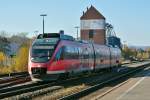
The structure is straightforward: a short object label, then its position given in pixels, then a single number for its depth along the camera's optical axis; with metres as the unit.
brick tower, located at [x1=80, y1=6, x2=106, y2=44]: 128.50
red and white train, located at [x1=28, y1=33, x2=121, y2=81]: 27.12
